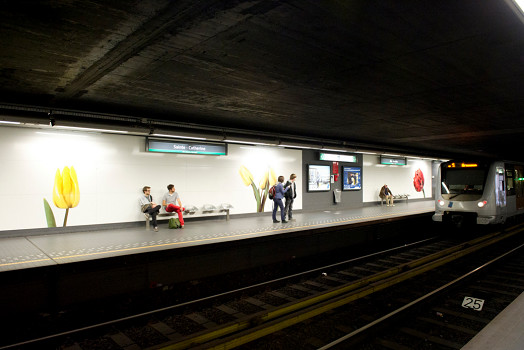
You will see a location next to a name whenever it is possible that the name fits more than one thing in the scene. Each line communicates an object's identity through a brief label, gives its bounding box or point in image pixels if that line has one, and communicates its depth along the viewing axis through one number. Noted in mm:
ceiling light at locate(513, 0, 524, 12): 2927
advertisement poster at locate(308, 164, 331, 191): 14297
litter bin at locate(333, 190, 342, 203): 15281
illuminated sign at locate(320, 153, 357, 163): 14588
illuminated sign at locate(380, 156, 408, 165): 17656
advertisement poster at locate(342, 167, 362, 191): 15898
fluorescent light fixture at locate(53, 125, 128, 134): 7280
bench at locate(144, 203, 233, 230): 9906
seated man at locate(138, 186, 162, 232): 9172
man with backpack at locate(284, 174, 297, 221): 10391
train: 10836
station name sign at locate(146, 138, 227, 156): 9758
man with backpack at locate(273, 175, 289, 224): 10203
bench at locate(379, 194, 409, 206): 18162
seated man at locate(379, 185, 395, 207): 17625
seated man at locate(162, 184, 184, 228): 9375
